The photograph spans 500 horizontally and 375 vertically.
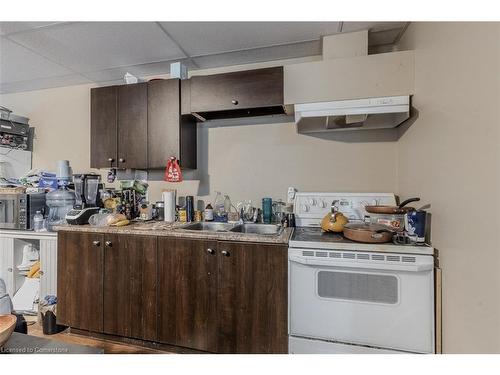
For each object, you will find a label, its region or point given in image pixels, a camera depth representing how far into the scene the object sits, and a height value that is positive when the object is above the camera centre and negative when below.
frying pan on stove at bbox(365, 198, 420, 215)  1.36 -0.13
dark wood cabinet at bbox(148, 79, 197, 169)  1.90 +0.51
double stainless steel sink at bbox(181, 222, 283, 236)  1.85 -0.33
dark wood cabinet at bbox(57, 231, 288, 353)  1.43 -0.70
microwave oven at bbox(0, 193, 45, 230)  2.12 -0.22
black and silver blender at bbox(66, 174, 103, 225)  2.26 -0.04
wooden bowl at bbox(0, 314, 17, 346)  0.62 -0.38
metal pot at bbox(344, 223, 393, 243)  1.31 -0.26
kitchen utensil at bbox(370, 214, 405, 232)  1.44 -0.22
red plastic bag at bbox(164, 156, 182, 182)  1.87 +0.12
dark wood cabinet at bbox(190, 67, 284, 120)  1.69 +0.70
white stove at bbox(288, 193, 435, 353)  1.21 -0.60
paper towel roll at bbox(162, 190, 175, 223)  2.00 -0.15
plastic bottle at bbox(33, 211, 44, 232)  2.11 -0.34
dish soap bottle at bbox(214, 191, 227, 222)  2.04 -0.20
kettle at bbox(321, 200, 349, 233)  1.56 -0.24
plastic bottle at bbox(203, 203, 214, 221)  2.03 -0.24
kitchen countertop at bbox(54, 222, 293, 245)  1.46 -0.31
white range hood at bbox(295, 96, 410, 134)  1.48 +0.49
